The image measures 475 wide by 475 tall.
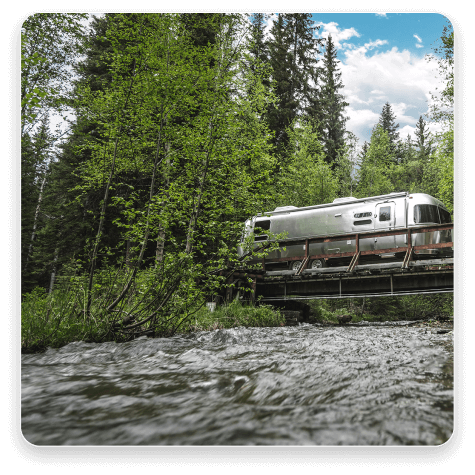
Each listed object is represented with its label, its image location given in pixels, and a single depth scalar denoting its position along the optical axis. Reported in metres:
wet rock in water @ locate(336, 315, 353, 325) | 13.45
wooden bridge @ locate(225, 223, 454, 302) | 8.98
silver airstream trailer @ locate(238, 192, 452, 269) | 9.62
